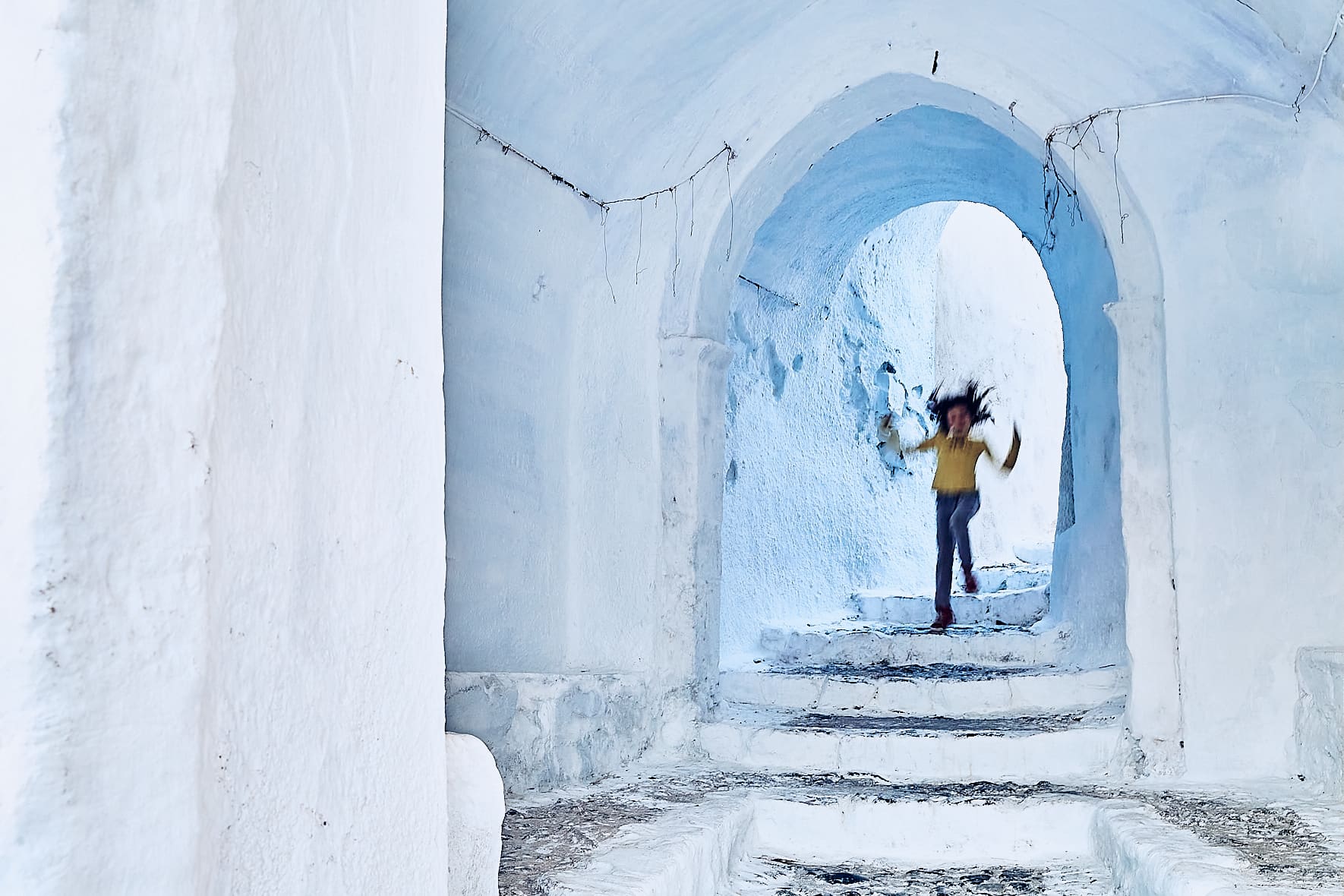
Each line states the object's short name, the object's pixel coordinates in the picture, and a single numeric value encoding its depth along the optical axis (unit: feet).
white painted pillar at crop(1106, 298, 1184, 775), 13.44
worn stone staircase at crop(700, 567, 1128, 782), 14.07
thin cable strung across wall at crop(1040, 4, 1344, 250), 13.15
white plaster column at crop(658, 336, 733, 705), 15.69
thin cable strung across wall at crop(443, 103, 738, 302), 15.26
